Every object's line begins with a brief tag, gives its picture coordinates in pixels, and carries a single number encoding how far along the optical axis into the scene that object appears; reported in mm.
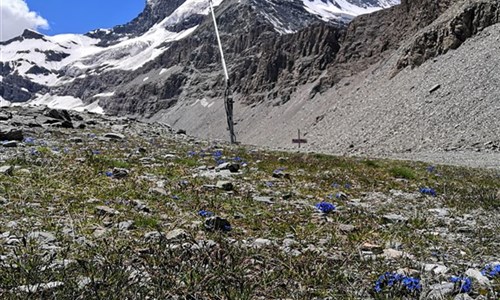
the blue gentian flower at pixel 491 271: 4059
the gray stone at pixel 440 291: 3579
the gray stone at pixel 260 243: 5086
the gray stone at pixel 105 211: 5938
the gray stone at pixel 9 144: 12165
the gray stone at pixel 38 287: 3236
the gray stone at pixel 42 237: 4629
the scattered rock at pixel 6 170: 7801
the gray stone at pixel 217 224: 5559
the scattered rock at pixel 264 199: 7724
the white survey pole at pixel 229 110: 32375
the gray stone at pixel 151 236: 4946
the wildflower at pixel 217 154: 13906
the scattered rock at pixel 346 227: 5969
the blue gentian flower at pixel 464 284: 3672
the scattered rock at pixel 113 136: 18703
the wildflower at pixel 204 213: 6159
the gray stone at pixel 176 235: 4887
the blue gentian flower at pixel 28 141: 13384
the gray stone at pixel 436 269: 4316
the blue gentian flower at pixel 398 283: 3607
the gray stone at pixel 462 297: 3556
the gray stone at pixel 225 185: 8438
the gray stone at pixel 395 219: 6703
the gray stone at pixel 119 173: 8805
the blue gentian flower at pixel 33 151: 10680
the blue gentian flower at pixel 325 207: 6871
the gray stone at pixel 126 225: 5410
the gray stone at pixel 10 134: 13320
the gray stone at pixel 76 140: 15921
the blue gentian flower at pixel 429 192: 9281
